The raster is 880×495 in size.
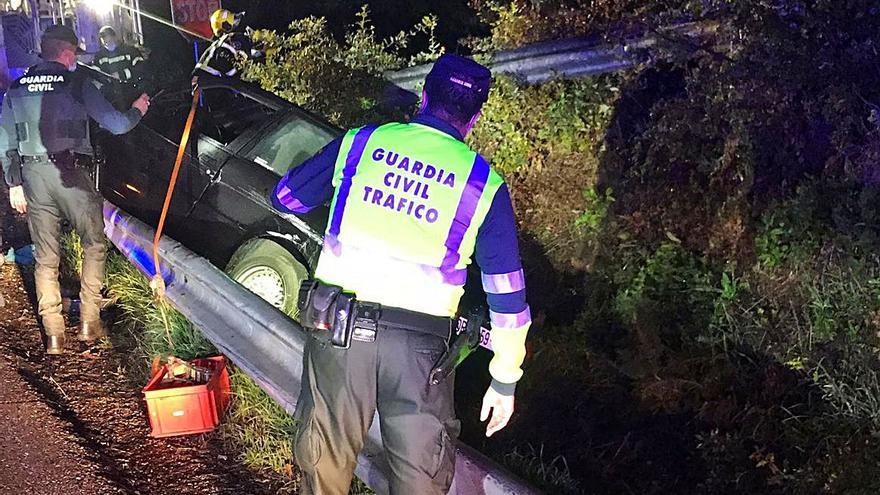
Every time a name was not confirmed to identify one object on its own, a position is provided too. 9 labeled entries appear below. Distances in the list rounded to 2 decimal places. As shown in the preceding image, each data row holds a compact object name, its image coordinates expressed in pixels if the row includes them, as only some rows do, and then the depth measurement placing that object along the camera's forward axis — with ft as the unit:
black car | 15.72
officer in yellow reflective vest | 7.63
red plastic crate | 11.40
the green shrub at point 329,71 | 25.68
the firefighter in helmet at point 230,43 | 26.86
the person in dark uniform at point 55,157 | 15.03
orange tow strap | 13.92
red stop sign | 35.83
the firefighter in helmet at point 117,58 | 30.68
